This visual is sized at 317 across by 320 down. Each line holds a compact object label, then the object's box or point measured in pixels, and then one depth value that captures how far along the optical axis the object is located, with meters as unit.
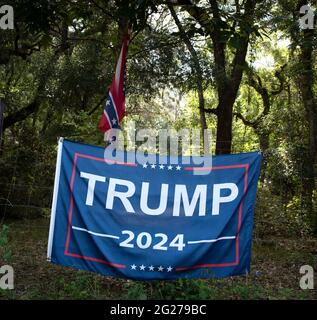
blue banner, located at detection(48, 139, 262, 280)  4.89
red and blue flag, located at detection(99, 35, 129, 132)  6.46
